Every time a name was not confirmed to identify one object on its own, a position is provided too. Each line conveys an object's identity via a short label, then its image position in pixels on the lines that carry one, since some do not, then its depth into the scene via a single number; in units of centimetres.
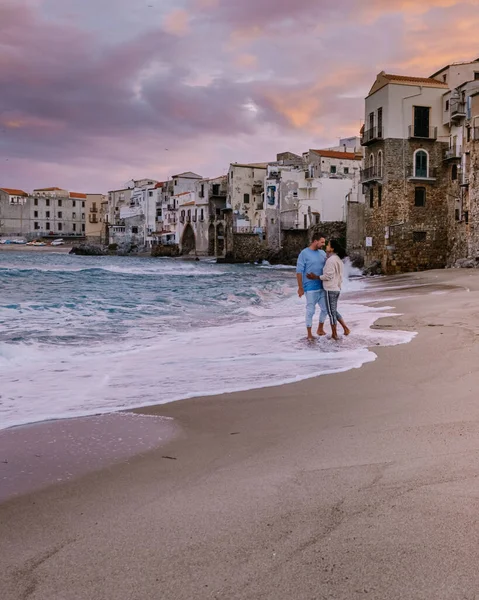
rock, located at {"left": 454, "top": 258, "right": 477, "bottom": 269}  3092
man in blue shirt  982
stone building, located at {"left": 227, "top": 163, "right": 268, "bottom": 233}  7612
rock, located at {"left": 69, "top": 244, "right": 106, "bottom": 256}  10100
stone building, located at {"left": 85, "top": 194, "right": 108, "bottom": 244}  12675
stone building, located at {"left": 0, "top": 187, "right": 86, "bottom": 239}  12531
